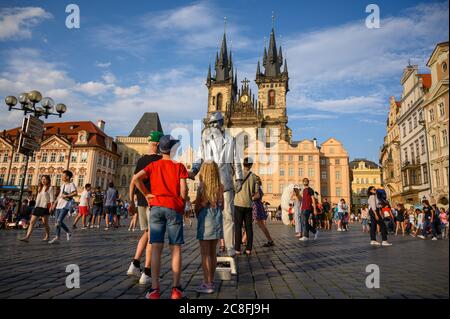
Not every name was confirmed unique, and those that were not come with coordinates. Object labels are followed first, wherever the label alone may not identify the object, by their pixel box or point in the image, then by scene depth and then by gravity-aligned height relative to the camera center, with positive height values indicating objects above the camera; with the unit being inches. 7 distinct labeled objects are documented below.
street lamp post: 404.8 +146.6
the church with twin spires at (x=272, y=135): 2358.5 +686.8
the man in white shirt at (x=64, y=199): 335.7 +11.9
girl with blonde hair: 130.6 +0.3
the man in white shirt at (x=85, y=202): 505.7 +14.1
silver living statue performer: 174.8 +32.2
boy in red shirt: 120.7 +3.3
